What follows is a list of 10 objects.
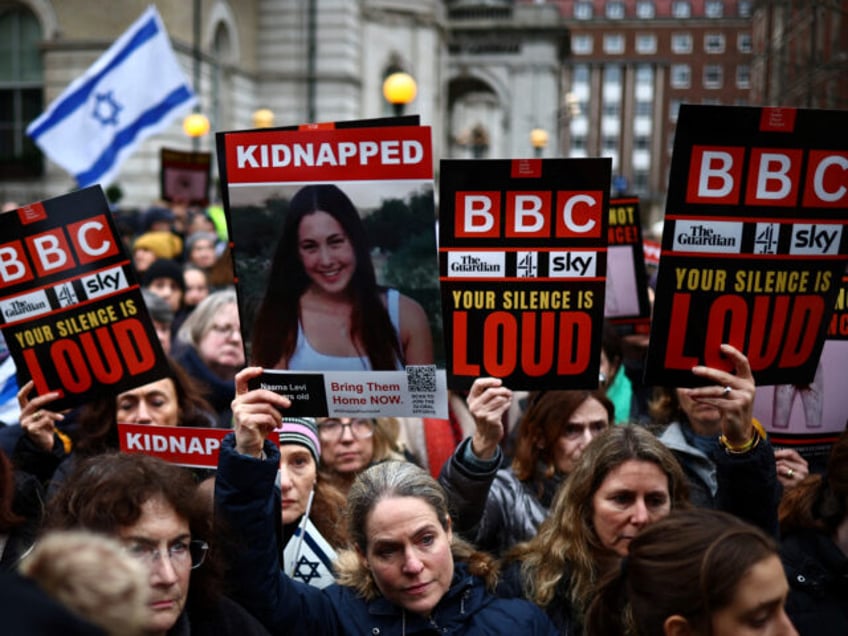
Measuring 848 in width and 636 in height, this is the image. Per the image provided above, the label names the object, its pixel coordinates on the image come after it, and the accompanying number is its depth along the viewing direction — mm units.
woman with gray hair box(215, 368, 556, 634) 3086
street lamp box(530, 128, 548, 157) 25812
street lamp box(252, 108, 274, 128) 20125
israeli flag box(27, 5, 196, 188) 9703
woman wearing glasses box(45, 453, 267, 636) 2793
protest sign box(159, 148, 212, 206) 13586
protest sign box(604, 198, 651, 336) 6152
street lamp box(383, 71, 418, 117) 10125
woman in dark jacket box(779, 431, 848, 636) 3227
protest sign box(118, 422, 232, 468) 3777
